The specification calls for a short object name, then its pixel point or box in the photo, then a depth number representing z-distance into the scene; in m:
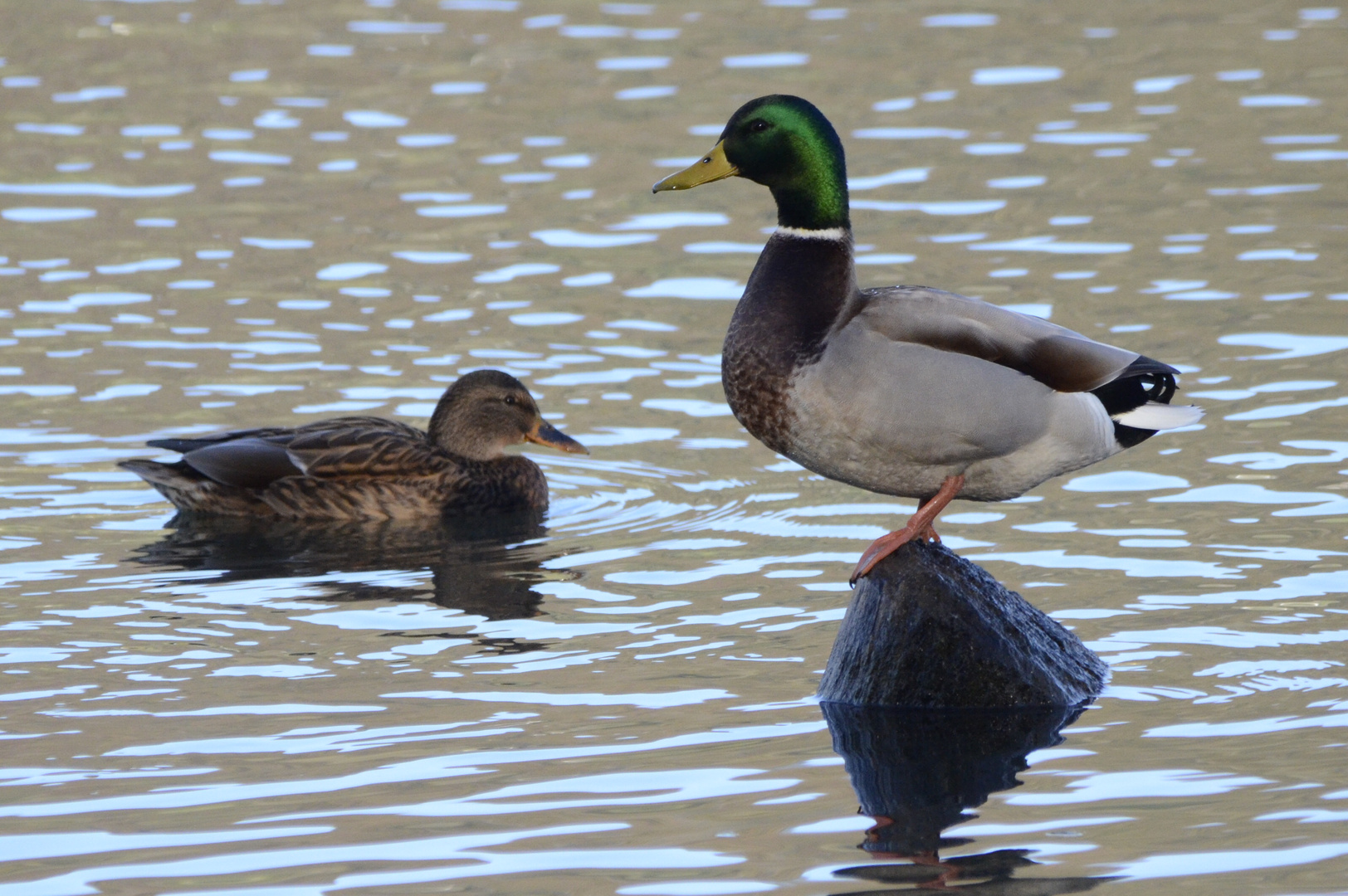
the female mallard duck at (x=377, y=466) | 17.80
